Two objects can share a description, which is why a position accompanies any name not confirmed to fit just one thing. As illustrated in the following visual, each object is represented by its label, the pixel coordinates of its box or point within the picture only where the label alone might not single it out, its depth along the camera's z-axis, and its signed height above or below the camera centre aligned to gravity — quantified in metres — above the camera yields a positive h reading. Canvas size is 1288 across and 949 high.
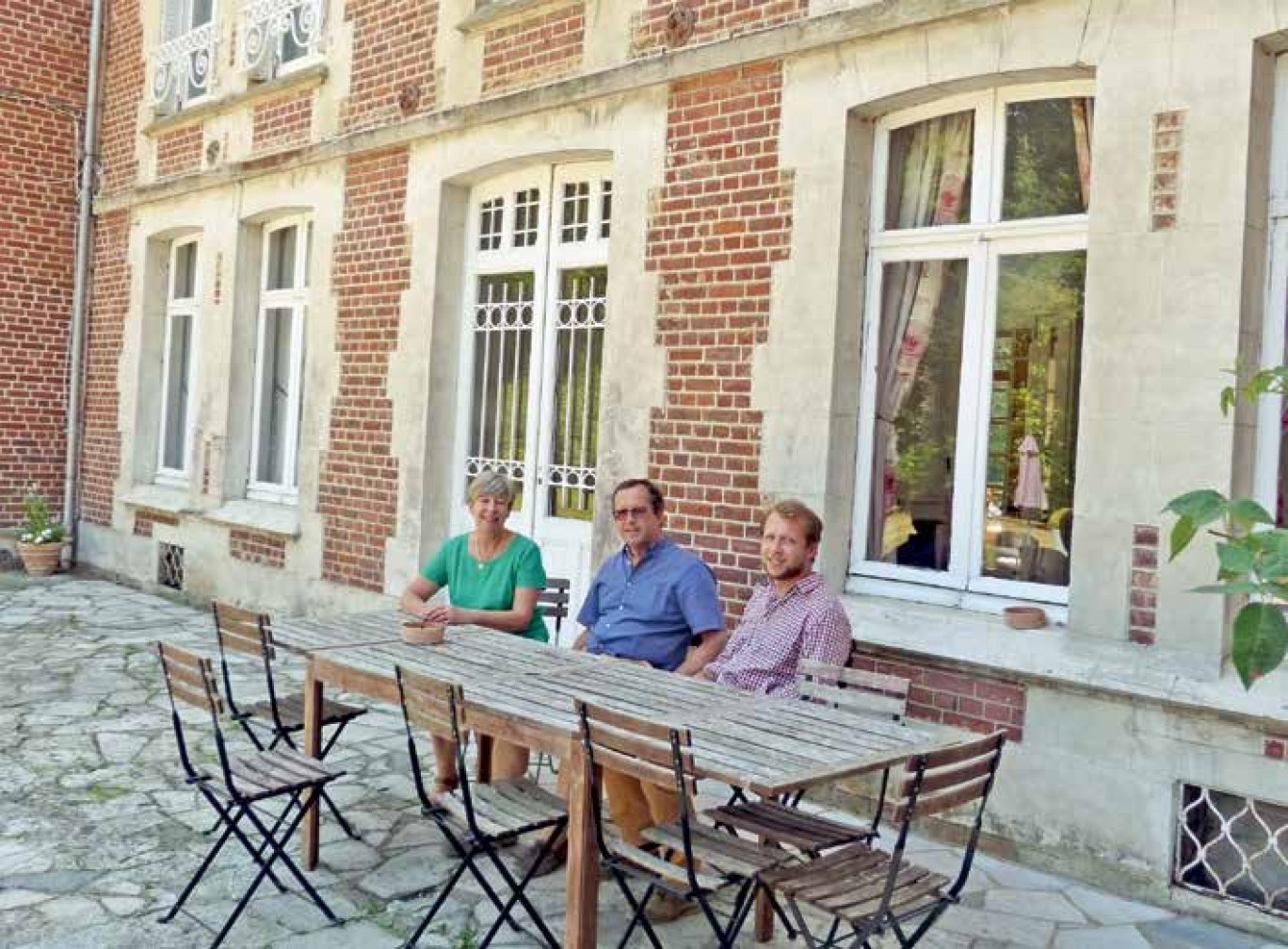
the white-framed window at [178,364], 11.73 +0.63
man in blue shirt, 5.02 -0.54
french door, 7.62 +0.65
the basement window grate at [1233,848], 4.50 -1.23
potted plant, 12.25 -1.08
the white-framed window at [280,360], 10.09 +0.62
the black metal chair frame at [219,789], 4.03 -1.09
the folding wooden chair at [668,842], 3.32 -1.03
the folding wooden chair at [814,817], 3.72 -1.02
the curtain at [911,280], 5.79 +0.90
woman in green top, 5.35 -0.52
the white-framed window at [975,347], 5.43 +0.59
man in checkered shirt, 4.64 -0.54
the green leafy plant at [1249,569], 2.13 -0.12
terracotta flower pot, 12.23 -1.25
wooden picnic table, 3.37 -0.74
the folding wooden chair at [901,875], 3.19 -1.05
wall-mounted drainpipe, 12.53 +1.52
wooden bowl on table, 4.79 -0.69
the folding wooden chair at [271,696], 4.85 -0.96
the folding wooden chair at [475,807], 3.74 -1.07
